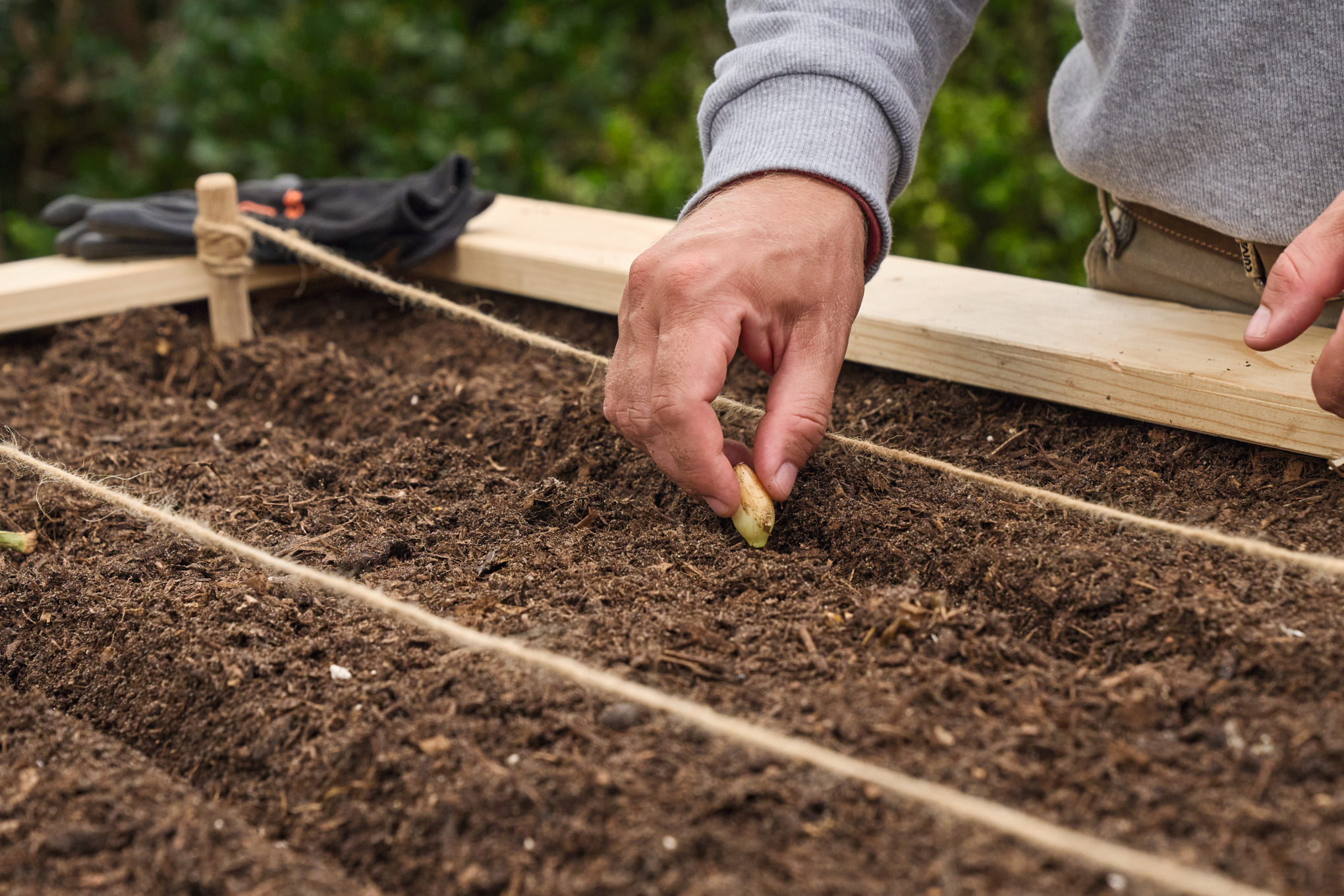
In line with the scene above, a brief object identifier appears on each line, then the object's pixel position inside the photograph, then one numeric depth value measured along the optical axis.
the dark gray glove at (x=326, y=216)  1.44
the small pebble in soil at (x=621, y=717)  1.12
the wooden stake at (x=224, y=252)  1.40
